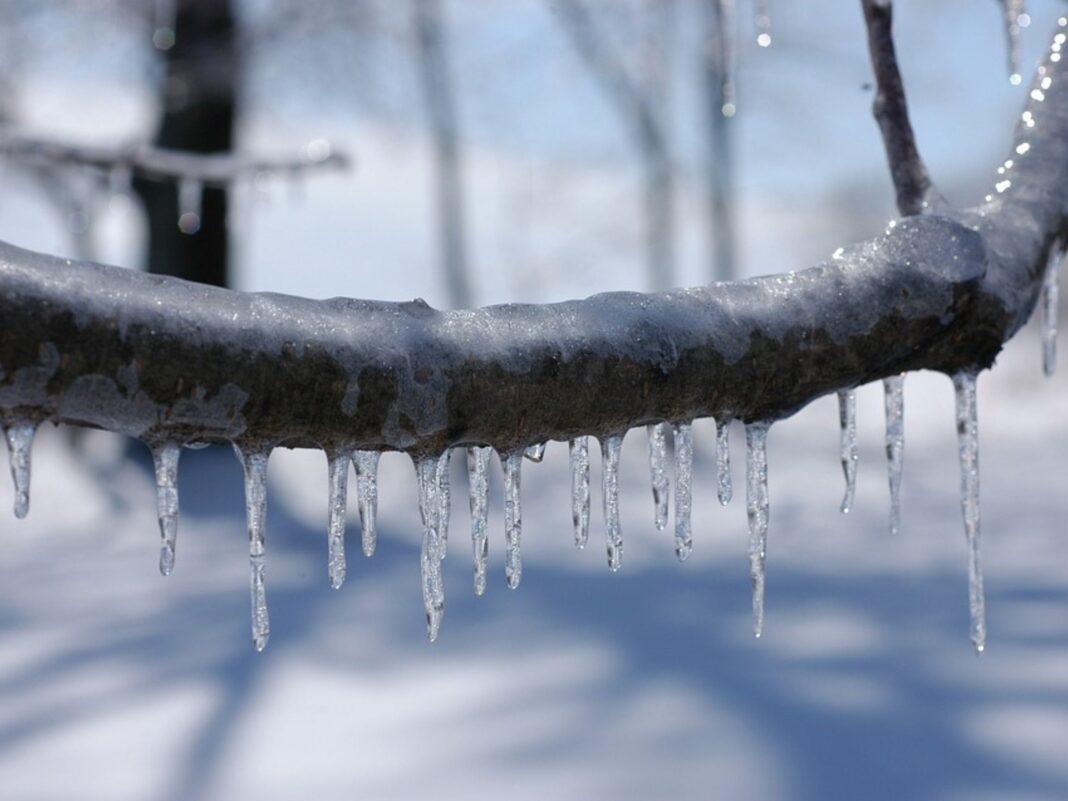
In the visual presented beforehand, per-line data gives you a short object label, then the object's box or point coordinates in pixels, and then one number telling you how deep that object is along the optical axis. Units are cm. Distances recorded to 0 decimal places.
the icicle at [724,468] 86
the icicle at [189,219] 712
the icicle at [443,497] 81
